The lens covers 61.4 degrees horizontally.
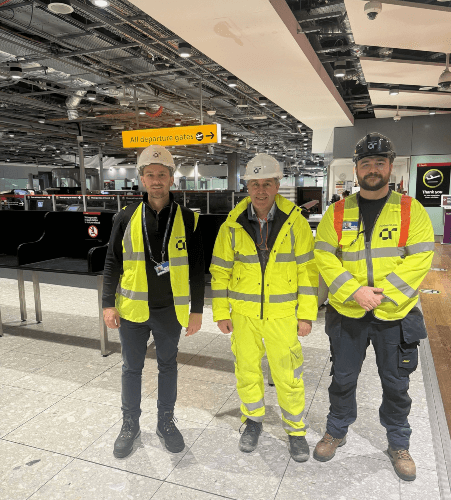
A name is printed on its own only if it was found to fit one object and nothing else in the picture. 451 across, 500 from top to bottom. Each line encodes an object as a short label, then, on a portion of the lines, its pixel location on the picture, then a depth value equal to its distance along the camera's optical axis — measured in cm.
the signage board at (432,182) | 1080
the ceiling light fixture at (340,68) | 657
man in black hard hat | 181
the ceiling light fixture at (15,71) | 687
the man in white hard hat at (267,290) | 199
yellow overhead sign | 802
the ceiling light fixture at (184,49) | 579
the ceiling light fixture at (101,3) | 432
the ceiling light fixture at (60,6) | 422
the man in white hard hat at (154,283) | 200
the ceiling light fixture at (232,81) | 786
